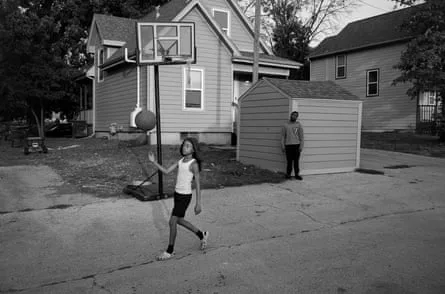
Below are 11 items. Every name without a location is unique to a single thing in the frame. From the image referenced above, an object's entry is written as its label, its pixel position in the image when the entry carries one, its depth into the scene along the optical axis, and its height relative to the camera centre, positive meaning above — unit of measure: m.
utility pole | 15.17 +2.64
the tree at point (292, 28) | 40.59 +9.09
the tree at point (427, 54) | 18.06 +2.88
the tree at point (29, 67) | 20.34 +2.44
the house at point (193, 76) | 17.16 +1.77
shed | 11.05 -0.13
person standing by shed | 10.27 -0.57
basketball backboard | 8.16 +1.48
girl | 5.12 -0.87
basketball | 8.55 -0.07
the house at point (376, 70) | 23.27 +3.15
